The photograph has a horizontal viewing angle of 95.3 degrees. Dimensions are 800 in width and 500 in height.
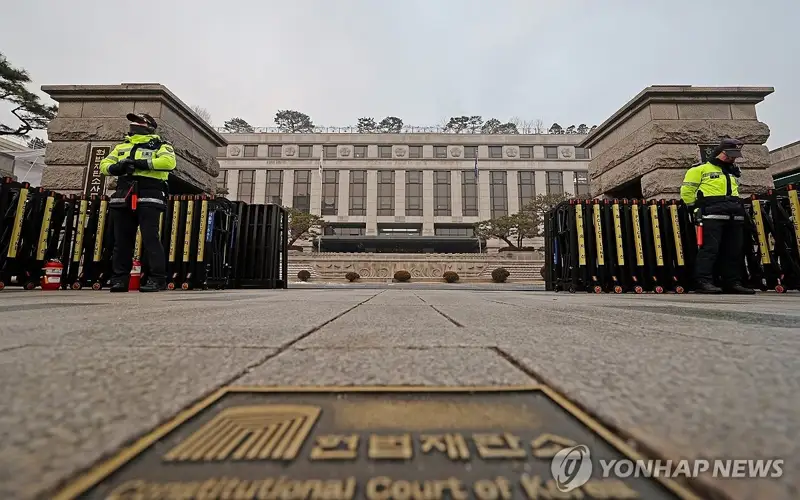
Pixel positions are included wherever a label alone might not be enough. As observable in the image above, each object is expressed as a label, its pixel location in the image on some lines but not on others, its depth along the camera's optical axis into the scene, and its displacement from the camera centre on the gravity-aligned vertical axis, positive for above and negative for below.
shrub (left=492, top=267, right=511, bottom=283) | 22.84 +0.37
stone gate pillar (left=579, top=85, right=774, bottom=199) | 6.98 +2.96
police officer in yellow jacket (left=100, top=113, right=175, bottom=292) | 4.26 +0.96
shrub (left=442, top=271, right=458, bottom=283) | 23.50 +0.24
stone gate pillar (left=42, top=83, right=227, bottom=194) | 6.88 +2.94
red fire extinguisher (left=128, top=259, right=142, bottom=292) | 4.47 +0.03
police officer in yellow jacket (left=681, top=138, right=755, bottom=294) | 4.74 +0.89
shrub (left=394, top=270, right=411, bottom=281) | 23.12 +0.35
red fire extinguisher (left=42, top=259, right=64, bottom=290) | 4.75 +0.06
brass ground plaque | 0.38 -0.21
